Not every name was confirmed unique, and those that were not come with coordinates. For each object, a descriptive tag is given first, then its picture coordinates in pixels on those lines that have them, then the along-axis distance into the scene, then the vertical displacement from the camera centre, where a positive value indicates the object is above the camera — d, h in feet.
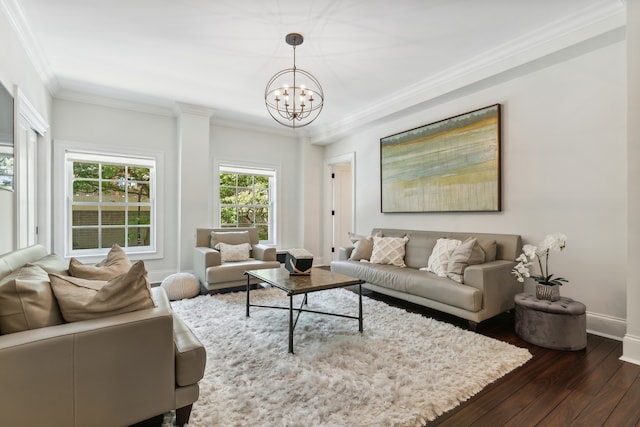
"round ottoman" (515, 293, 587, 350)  7.94 -2.93
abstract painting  11.58 +1.99
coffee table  8.23 -2.08
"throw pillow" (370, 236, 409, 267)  13.29 -1.74
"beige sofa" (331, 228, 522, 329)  9.25 -2.36
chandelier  9.75 +5.36
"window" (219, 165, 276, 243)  18.43 +0.73
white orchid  8.38 -1.06
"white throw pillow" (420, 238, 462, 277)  10.97 -1.62
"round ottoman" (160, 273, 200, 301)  12.27 -3.09
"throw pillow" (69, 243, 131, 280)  6.16 -1.27
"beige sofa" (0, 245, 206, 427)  3.93 -2.31
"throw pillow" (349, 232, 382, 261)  14.32 -1.81
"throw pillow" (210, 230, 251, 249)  14.99 -1.35
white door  21.04 +0.38
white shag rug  5.47 -3.55
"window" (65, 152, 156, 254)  14.47 +0.34
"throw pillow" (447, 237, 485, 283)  10.15 -1.55
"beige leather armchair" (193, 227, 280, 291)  12.81 -2.21
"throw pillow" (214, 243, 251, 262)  14.25 -1.95
